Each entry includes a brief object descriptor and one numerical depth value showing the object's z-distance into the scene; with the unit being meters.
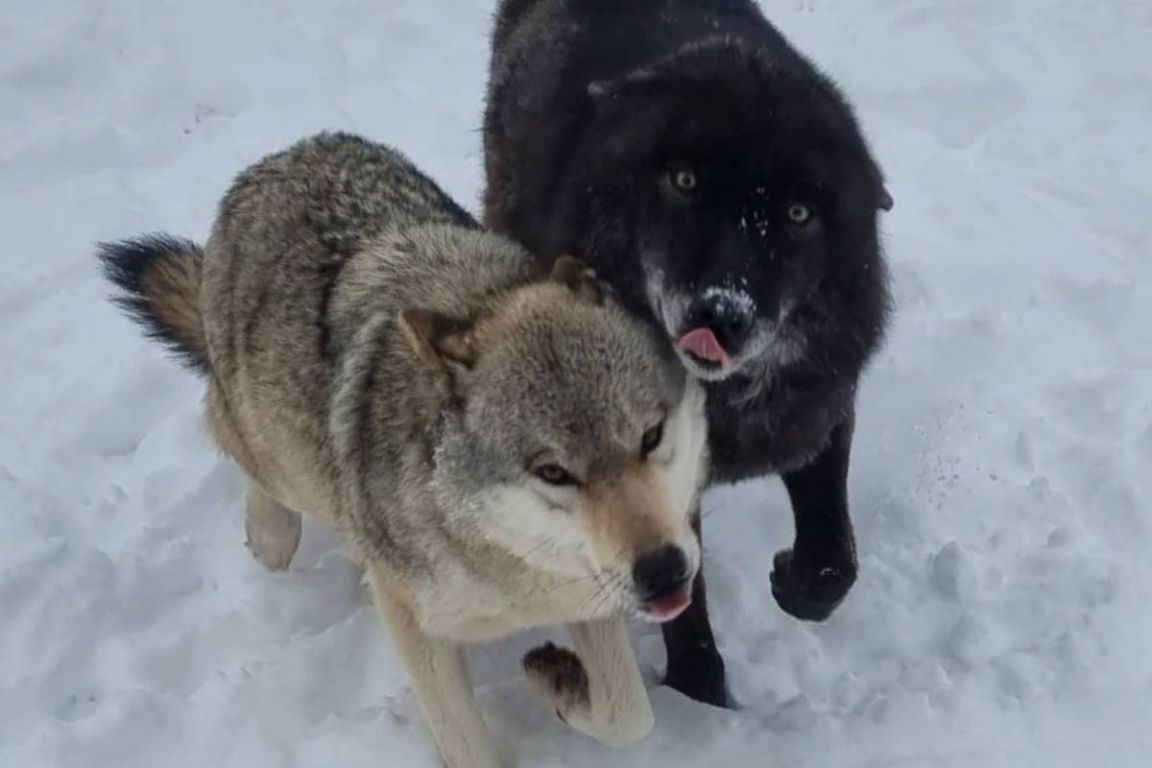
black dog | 3.46
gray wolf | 3.12
